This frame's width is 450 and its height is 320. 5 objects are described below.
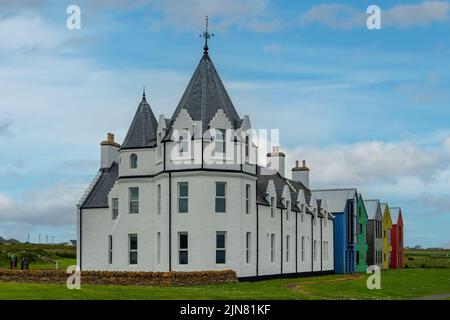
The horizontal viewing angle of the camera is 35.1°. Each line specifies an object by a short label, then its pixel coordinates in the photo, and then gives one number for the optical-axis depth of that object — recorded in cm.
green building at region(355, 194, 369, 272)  7525
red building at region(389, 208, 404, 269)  9162
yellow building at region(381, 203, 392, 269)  8757
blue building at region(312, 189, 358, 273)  6969
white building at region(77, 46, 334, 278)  4506
